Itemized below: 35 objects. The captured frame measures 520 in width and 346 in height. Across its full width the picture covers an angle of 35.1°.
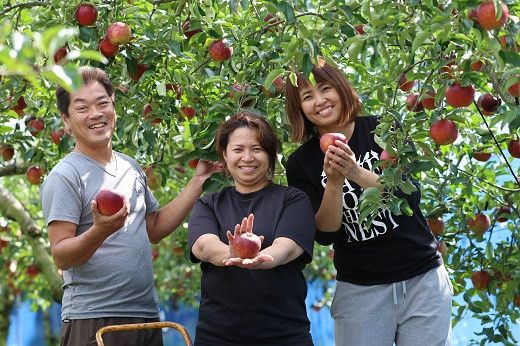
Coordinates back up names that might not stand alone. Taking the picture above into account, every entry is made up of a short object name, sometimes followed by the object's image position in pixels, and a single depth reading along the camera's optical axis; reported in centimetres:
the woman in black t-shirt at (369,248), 262
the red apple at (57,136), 393
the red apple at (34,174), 456
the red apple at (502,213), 396
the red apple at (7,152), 456
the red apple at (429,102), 309
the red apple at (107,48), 326
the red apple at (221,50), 325
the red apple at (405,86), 333
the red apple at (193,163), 338
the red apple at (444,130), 260
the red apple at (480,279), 387
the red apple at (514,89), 246
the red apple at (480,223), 390
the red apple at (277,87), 311
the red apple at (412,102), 310
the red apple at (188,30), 341
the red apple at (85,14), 327
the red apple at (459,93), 257
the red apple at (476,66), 269
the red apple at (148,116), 348
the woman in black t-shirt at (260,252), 240
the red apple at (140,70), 343
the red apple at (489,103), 326
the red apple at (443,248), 379
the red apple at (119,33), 321
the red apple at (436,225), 383
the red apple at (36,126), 434
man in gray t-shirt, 253
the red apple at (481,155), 369
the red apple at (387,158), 240
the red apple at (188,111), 359
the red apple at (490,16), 204
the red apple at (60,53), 337
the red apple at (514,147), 330
